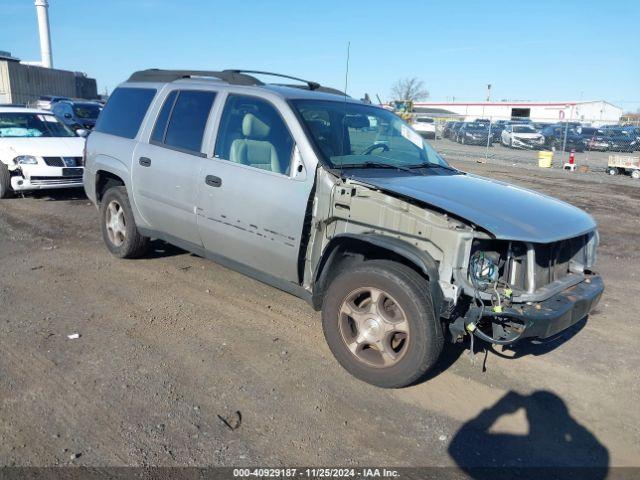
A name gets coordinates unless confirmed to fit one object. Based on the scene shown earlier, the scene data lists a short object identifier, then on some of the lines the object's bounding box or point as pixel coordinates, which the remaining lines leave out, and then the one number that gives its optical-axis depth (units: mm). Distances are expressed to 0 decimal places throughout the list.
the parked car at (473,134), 32188
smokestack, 52950
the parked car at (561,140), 27922
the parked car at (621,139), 26198
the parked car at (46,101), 28766
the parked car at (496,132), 32641
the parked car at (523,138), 28250
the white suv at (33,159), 9219
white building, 50719
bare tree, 68469
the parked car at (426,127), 33594
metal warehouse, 40156
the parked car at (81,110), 21284
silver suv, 3320
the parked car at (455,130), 33881
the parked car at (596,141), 27656
